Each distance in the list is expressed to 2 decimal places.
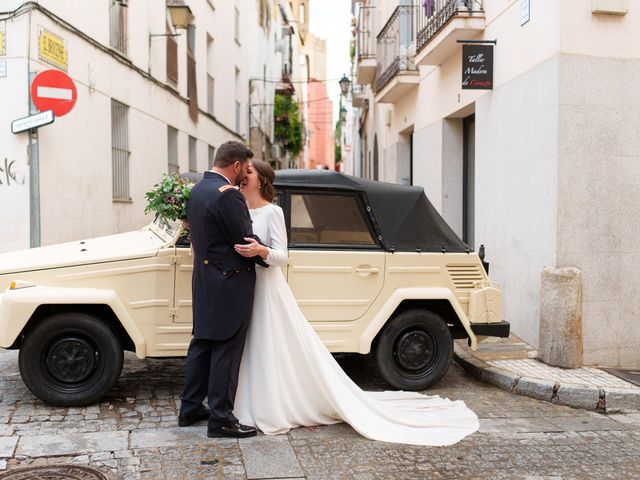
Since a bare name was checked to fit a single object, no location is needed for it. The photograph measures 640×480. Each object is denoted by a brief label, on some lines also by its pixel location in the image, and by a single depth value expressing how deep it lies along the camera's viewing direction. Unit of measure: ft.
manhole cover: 13.48
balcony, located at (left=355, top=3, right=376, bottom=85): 63.41
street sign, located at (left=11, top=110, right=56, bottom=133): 29.50
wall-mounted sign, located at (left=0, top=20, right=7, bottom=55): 31.83
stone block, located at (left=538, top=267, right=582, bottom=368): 22.49
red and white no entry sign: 29.55
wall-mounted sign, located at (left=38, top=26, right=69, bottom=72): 33.19
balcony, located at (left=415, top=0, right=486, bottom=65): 31.04
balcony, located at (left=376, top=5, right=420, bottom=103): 44.37
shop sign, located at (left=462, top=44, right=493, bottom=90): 29.73
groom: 15.80
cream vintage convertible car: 17.66
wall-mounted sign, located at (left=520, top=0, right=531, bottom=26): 25.63
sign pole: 32.17
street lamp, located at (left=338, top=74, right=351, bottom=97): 86.43
